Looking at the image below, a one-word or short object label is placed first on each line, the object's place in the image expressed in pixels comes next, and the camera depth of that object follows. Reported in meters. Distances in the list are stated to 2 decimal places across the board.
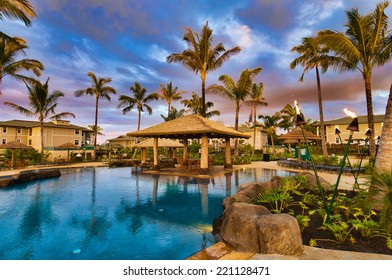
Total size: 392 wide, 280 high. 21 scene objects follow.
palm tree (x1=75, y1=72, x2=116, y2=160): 29.80
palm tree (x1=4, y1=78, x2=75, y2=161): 25.00
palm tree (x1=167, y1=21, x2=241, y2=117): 19.70
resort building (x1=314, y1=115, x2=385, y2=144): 42.50
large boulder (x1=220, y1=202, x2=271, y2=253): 3.95
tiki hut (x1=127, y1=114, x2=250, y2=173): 14.89
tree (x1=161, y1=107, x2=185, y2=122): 32.34
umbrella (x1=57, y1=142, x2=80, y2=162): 25.95
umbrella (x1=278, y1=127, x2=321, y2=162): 18.53
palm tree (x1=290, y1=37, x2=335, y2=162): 17.85
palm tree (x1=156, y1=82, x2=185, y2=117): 37.78
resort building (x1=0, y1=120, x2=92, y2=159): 37.94
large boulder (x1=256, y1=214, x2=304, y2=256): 3.59
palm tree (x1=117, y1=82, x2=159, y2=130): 35.00
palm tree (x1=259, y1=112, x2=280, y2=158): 40.62
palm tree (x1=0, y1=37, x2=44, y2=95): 16.55
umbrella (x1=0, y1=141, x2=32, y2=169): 19.88
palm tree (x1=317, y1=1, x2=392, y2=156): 12.56
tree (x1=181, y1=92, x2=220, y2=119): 31.28
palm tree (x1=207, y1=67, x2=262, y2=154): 23.42
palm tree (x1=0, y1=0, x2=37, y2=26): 10.84
